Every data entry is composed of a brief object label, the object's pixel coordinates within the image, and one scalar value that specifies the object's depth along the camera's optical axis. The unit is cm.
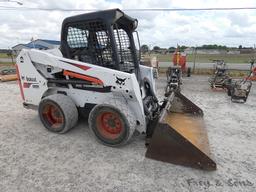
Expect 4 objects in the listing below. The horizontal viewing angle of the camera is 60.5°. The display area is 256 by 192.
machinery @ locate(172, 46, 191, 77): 1166
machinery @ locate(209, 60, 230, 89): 818
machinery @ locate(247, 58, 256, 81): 879
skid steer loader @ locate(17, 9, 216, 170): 311
